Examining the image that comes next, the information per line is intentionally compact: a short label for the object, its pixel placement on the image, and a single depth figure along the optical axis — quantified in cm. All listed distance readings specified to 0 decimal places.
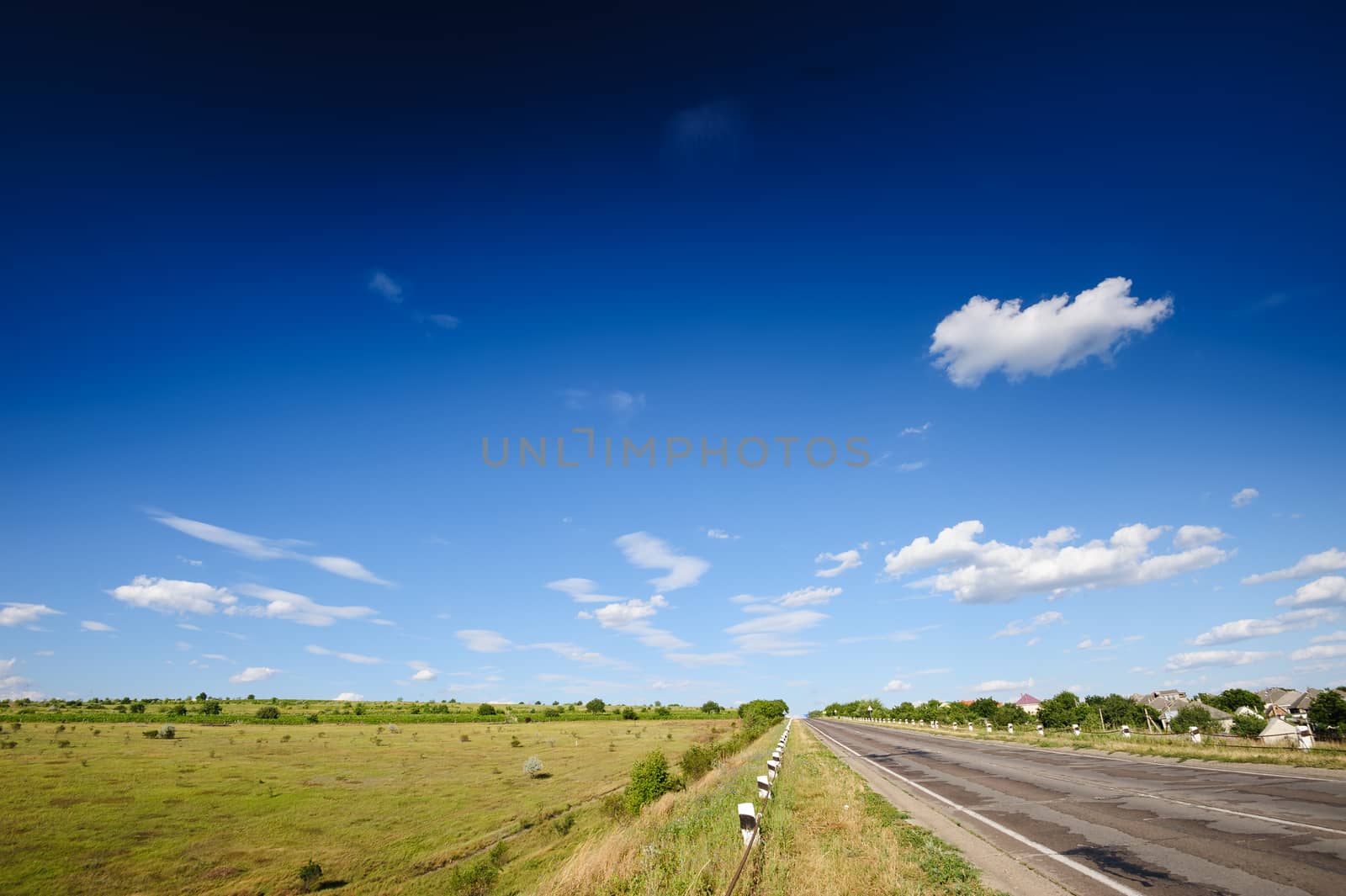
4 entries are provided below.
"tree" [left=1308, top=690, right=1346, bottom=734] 6291
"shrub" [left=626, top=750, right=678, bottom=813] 2480
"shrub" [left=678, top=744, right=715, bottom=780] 3366
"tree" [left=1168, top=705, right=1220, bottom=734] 7612
